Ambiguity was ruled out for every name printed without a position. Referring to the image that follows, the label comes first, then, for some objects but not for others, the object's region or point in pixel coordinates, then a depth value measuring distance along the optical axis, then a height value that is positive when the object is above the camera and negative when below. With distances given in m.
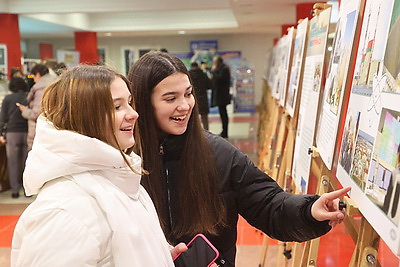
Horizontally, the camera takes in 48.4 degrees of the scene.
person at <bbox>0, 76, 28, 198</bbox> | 5.55 -1.24
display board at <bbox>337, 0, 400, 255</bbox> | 0.99 -0.20
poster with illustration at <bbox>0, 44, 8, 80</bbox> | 8.45 -0.56
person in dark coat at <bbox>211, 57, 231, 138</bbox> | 9.27 -1.02
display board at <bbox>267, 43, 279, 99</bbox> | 4.66 -0.56
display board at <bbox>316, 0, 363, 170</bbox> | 1.57 -0.13
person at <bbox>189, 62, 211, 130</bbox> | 8.73 -1.07
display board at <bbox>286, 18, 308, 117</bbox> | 2.80 -0.18
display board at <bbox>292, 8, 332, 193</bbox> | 2.14 -0.27
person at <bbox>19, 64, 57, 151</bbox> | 5.22 -0.77
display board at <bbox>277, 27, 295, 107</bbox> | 3.60 -0.25
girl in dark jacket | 1.65 -0.51
